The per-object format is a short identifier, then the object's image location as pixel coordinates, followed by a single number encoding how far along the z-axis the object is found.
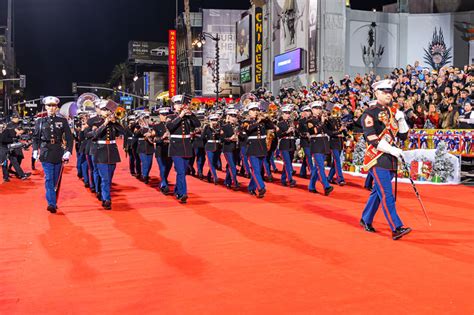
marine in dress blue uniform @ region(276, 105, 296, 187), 14.05
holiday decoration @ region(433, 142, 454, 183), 14.05
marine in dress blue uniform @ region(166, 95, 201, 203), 11.08
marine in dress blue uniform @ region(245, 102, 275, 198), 11.82
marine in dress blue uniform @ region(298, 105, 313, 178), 13.26
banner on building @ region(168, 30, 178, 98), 61.09
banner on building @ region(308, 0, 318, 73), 29.53
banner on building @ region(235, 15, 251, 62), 44.25
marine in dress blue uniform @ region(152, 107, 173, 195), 13.17
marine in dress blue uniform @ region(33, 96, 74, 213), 10.02
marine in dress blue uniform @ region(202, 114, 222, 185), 15.51
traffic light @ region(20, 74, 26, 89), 58.10
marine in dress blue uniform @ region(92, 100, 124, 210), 10.51
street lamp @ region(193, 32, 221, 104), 36.09
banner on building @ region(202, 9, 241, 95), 60.31
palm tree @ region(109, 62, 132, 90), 107.50
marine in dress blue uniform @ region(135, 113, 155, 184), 15.01
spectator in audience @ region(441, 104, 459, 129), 14.68
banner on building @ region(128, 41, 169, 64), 101.25
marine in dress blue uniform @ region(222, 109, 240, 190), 13.63
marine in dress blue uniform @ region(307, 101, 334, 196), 11.96
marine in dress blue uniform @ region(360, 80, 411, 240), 7.46
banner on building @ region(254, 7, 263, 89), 40.09
